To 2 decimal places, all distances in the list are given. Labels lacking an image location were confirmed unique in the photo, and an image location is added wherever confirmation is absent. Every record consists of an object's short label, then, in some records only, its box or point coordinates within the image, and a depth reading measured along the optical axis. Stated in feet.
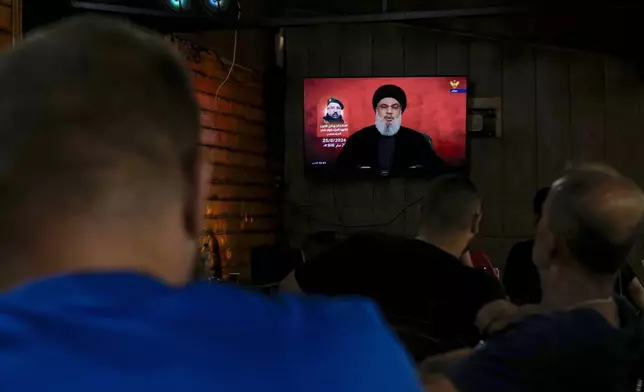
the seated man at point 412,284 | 6.91
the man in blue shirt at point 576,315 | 4.15
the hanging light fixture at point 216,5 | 11.39
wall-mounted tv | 16.21
